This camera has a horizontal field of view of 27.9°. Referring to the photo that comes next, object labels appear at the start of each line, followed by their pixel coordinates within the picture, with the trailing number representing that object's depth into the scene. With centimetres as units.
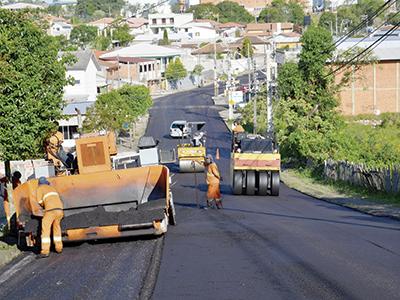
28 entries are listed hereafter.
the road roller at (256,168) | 2967
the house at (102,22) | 16950
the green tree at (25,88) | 1728
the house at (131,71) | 9176
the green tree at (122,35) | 13975
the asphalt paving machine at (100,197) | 1595
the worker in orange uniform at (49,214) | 1546
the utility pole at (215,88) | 9641
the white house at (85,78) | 7320
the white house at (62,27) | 14608
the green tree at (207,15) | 19862
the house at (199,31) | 16075
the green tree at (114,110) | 5631
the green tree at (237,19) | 19712
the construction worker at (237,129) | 3354
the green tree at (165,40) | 14562
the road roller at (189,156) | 4050
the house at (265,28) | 14912
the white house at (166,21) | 17538
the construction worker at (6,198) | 1767
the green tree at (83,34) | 13162
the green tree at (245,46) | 11208
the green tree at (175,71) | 11025
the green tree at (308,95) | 4556
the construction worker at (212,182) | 2406
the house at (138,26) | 17288
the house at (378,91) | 6762
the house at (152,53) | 11331
